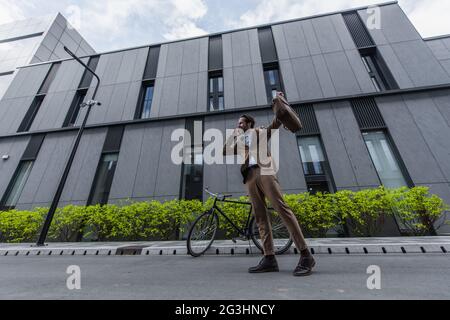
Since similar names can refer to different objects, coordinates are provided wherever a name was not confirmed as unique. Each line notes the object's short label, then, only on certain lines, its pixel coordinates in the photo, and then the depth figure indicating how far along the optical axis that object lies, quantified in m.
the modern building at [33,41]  14.49
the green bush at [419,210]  5.14
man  2.13
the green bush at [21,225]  6.65
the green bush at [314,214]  5.51
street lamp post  5.59
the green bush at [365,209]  5.39
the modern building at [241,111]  6.91
